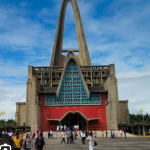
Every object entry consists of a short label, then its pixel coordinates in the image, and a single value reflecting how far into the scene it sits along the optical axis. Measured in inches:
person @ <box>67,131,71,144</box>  905.3
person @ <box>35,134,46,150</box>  425.2
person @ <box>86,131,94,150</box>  452.4
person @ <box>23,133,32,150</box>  452.4
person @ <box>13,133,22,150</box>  394.9
